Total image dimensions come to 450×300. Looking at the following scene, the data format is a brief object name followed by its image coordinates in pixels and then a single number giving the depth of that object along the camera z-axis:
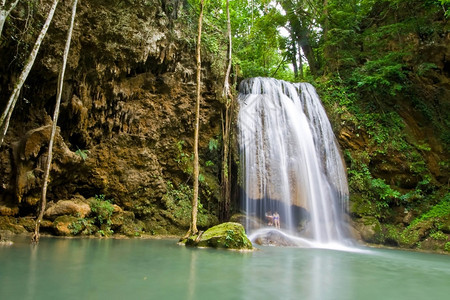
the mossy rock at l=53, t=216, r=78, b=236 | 8.01
